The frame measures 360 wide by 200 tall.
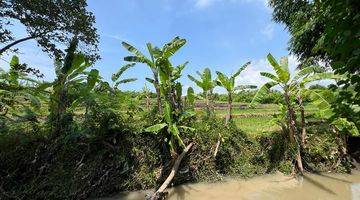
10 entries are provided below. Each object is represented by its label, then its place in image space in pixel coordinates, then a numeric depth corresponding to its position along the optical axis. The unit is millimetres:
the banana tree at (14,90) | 6226
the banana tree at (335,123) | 7879
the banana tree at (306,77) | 8203
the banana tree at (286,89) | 8164
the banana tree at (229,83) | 8789
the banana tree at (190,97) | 8078
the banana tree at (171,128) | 7102
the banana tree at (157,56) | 7250
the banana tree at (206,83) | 8805
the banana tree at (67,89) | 6590
